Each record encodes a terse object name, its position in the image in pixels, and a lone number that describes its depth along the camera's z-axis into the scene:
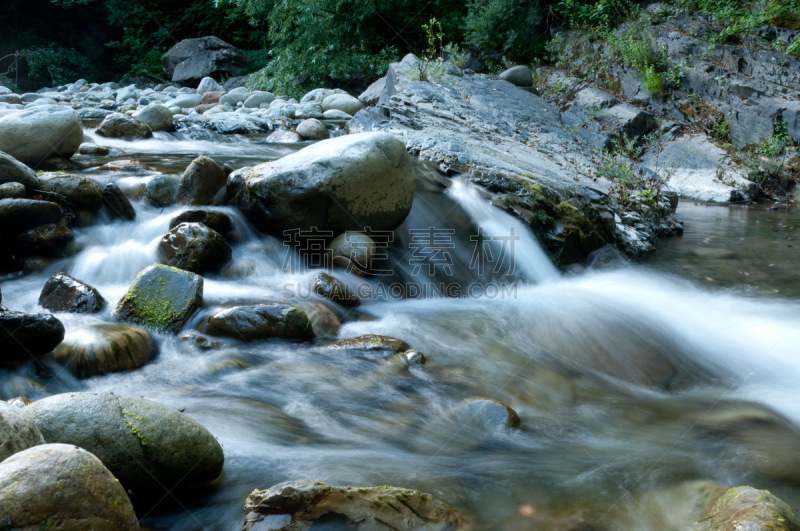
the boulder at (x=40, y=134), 5.76
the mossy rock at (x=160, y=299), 3.73
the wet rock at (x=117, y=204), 5.14
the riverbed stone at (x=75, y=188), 4.89
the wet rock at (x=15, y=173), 4.58
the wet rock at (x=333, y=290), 4.42
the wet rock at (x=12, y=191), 4.36
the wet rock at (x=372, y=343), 3.81
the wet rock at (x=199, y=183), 5.35
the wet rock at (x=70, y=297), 3.75
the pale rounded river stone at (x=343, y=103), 13.05
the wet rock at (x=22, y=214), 4.24
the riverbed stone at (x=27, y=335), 2.94
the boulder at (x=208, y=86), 17.25
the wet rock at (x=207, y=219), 4.90
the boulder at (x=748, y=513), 1.87
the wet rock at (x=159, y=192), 5.41
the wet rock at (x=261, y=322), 3.77
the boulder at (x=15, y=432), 1.66
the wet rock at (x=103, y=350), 3.14
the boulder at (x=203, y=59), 19.92
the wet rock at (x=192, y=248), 4.49
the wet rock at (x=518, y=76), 12.51
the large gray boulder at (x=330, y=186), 4.86
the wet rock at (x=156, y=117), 9.61
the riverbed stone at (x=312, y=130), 10.41
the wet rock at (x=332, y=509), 1.83
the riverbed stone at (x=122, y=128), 8.66
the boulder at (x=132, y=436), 1.98
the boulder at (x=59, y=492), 1.47
